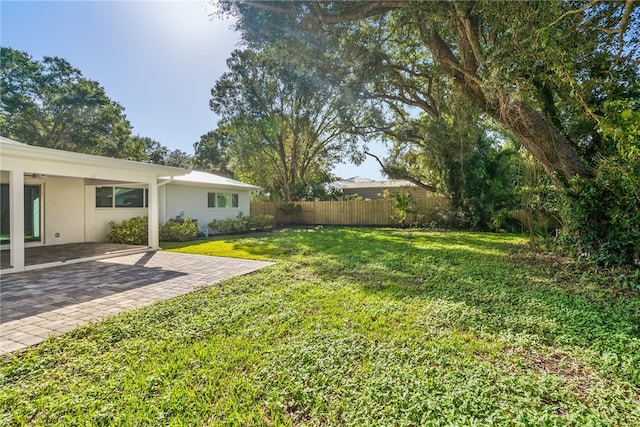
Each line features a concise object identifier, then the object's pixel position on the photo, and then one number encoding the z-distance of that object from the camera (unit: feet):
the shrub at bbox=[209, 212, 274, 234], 48.08
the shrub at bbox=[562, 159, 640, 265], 18.44
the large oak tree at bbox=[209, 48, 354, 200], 61.98
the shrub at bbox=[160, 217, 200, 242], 39.32
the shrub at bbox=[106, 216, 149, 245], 35.55
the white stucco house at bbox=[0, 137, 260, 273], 20.57
